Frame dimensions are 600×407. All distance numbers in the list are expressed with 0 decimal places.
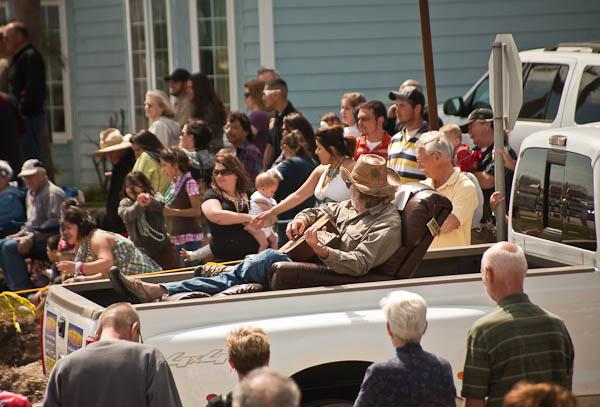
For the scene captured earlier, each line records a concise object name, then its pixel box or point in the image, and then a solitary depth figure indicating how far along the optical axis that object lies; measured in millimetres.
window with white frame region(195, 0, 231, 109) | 29328
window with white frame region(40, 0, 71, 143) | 37375
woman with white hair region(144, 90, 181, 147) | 21703
